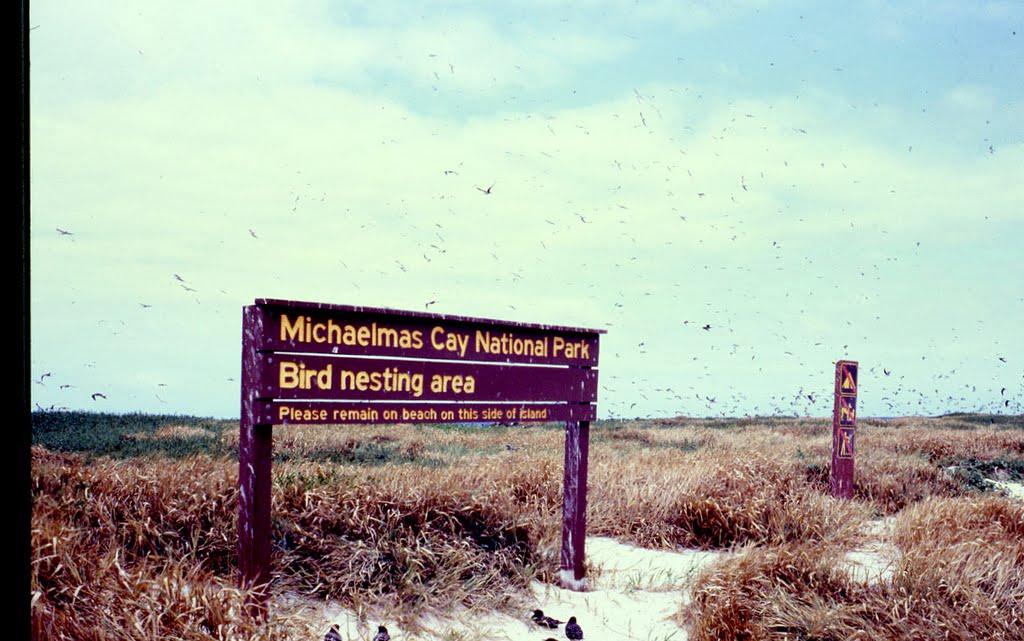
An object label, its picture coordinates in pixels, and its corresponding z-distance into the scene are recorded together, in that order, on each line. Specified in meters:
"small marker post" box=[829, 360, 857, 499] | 10.70
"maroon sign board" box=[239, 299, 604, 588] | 4.77
